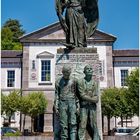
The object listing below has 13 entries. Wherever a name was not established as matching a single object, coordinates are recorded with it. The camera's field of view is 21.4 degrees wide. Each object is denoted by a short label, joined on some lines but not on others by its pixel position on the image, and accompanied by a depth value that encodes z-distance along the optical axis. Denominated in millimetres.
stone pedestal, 10570
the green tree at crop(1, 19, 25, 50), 62875
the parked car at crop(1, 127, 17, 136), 30256
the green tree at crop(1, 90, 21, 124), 37688
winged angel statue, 11000
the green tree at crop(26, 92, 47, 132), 37344
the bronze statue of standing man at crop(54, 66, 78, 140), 9602
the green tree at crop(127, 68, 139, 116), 31812
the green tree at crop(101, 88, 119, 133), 36156
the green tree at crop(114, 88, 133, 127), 34625
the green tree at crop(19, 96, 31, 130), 37188
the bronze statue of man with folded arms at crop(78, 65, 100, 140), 9656
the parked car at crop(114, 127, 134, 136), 32156
